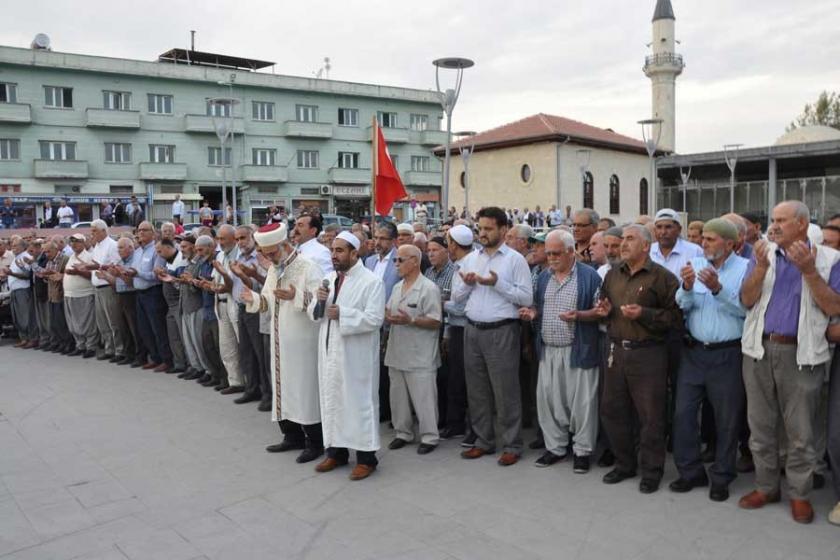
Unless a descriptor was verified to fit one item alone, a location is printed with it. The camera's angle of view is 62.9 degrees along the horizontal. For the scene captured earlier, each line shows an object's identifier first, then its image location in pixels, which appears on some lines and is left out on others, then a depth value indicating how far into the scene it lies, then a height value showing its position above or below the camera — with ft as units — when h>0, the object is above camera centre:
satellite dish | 127.34 +37.69
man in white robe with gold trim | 18.25 -2.73
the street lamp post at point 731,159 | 107.24 +11.45
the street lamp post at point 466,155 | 87.20 +10.17
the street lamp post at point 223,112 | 130.18 +25.61
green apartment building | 120.47 +21.88
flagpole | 32.07 +3.85
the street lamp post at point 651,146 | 84.38 +11.08
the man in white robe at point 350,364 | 17.15 -3.15
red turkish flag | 33.04 +2.67
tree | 172.65 +28.94
